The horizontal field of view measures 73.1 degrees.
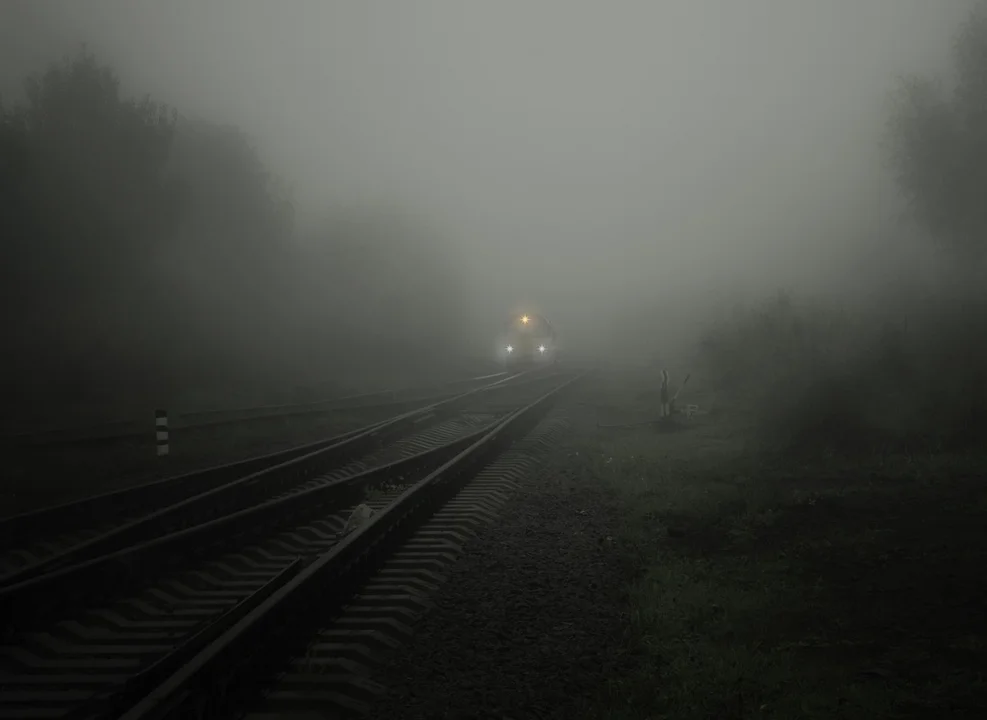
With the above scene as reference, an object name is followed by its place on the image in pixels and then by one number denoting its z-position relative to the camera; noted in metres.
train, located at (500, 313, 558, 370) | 48.50
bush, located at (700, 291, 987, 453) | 11.31
